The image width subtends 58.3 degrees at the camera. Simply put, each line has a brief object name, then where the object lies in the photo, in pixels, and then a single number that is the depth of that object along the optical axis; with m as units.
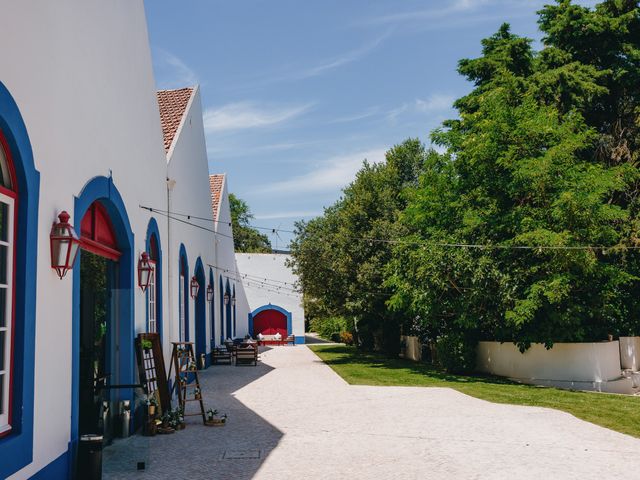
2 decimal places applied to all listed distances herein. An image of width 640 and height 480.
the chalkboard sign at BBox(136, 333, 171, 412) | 9.18
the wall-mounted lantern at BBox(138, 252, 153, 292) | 9.69
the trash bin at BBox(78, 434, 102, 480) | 6.04
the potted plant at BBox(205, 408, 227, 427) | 9.81
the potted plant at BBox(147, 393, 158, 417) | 9.04
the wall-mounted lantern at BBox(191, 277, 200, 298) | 16.36
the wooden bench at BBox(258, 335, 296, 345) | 36.47
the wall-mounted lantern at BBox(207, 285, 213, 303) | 19.70
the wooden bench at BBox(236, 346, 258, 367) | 21.08
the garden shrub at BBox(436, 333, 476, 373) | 18.53
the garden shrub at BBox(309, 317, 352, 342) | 33.40
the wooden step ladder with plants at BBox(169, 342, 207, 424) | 10.23
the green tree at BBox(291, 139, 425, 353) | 21.23
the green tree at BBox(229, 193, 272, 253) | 59.84
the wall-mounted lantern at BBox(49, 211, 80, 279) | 5.82
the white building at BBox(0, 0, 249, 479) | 5.04
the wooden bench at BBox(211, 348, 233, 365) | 21.62
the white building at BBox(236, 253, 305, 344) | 37.88
